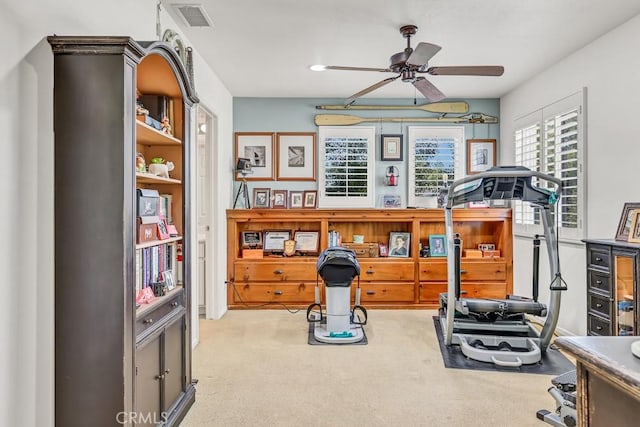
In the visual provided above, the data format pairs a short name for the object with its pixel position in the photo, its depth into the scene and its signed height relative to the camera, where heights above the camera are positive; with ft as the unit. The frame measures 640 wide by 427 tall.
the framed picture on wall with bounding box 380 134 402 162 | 18.79 +3.00
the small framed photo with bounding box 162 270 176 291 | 8.05 -1.33
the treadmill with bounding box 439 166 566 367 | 11.44 -2.82
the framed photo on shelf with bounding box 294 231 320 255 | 18.29 -1.28
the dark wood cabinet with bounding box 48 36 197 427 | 5.67 -0.22
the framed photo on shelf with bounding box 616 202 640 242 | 10.50 -0.17
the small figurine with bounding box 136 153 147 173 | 7.34 +0.85
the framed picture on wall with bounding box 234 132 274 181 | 18.62 +2.72
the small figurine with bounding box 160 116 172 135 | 8.25 +1.76
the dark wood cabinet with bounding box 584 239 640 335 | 9.75 -1.83
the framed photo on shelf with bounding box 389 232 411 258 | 18.26 -1.42
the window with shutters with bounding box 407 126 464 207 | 18.88 +2.53
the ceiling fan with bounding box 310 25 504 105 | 9.96 +3.72
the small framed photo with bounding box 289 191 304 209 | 18.75 +0.61
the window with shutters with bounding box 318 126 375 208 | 18.83 +1.95
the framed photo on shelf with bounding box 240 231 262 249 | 18.53 -1.25
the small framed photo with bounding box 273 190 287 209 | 18.69 +0.61
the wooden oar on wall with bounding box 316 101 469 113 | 18.71 +4.82
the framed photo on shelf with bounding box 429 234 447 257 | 18.19 -1.41
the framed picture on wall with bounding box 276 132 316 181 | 18.78 +2.44
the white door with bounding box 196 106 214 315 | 15.89 +0.63
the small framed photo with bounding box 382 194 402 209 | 18.81 +0.55
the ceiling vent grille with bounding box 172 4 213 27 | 9.84 +4.90
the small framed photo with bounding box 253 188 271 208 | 18.57 +0.69
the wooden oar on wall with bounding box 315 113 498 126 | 18.69 +4.28
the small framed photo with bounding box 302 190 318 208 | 18.80 +0.71
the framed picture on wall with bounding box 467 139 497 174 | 18.93 +2.74
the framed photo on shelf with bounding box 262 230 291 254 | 18.45 -1.24
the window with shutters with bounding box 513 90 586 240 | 13.00 +2.13
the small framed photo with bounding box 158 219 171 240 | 7.76 -0.36
